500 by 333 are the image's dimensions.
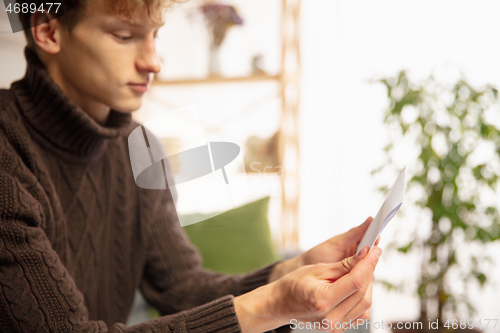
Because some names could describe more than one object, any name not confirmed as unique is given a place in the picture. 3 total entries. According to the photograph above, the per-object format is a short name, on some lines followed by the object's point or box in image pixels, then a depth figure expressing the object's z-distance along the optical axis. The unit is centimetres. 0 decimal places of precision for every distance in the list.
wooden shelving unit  163
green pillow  119
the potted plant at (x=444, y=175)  126
